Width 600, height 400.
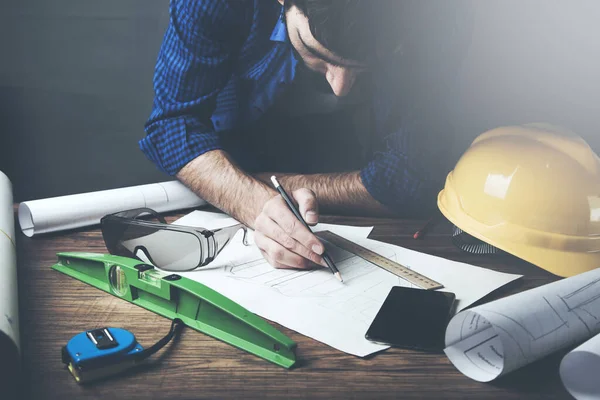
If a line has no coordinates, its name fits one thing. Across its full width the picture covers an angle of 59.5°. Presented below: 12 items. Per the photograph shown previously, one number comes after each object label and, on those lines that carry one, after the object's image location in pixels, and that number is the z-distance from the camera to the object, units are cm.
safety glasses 86
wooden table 54
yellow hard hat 85
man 123
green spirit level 60
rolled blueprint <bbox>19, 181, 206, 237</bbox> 103
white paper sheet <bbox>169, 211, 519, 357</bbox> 67
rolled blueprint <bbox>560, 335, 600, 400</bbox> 54
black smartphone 63
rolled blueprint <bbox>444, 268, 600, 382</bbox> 56
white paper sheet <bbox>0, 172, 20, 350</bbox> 56
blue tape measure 54
